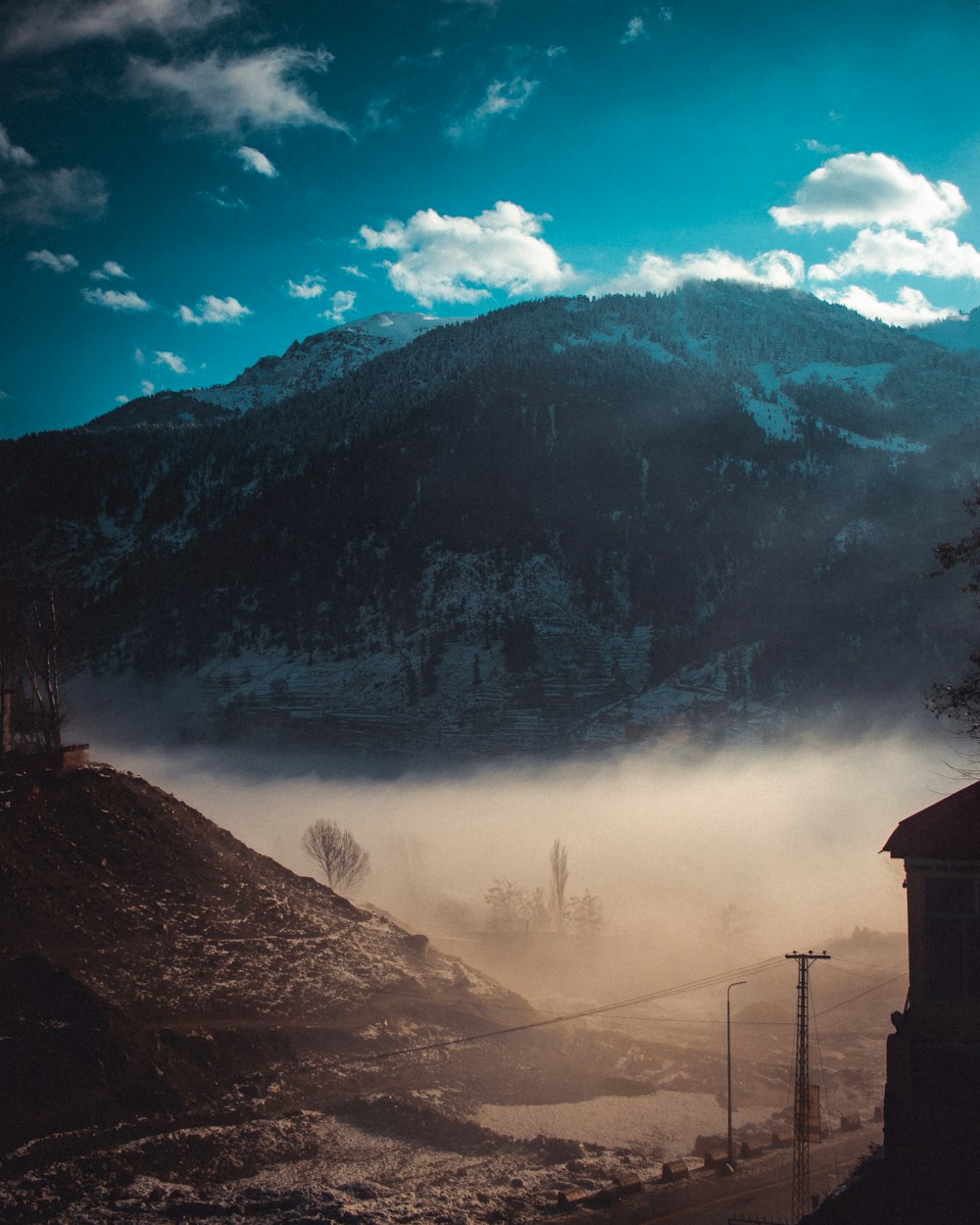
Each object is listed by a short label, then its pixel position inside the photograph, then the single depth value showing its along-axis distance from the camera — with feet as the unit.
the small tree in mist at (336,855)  391.65
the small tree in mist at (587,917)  347.15
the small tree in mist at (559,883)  367.13
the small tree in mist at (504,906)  350.02
